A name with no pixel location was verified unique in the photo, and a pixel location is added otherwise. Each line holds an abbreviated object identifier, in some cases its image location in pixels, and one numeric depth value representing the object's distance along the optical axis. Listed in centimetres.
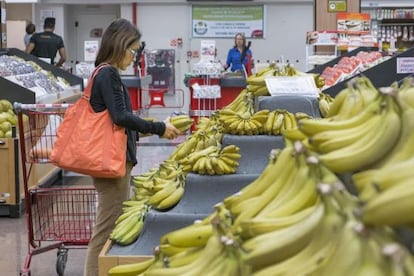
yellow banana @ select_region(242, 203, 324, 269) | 170
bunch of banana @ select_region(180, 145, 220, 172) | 370
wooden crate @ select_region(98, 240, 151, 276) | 308
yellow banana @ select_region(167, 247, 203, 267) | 214
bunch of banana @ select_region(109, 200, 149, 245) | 331
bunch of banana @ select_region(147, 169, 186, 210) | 347
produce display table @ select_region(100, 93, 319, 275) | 326
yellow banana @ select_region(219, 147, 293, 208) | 216
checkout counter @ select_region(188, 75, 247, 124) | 1291
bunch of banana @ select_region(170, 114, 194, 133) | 468
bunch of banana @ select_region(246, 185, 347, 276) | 164
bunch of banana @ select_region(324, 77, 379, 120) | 229
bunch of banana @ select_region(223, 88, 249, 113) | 462
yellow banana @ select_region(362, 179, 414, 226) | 145
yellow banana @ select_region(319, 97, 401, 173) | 182
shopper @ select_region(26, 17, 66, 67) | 1257
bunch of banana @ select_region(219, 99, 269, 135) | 393
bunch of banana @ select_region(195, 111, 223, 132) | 429
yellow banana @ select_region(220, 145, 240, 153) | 371
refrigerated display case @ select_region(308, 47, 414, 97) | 747
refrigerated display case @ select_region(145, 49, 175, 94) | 1775
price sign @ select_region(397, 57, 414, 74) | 743
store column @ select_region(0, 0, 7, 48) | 1117
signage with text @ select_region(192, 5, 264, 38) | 1842
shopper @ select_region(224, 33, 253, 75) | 1526
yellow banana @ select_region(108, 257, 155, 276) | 245
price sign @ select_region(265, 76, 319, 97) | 445
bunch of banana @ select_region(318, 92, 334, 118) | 418
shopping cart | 522
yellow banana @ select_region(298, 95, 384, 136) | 206
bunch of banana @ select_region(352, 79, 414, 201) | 157
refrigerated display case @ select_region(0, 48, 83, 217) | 707
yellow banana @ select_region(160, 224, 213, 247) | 220
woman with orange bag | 429
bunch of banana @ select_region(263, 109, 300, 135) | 390
